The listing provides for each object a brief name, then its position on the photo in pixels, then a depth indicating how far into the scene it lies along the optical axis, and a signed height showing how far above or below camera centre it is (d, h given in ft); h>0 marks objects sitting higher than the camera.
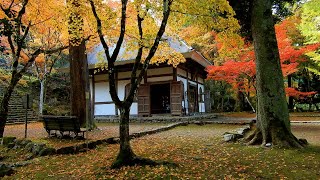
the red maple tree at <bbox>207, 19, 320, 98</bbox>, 45.09 +8.05
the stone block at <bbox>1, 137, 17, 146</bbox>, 25.35 -2.89
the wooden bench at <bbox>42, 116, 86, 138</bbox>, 25.21 -1.40
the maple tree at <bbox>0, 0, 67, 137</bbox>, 14.83 +5.59
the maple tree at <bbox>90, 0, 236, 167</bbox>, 16.06 +6.57
